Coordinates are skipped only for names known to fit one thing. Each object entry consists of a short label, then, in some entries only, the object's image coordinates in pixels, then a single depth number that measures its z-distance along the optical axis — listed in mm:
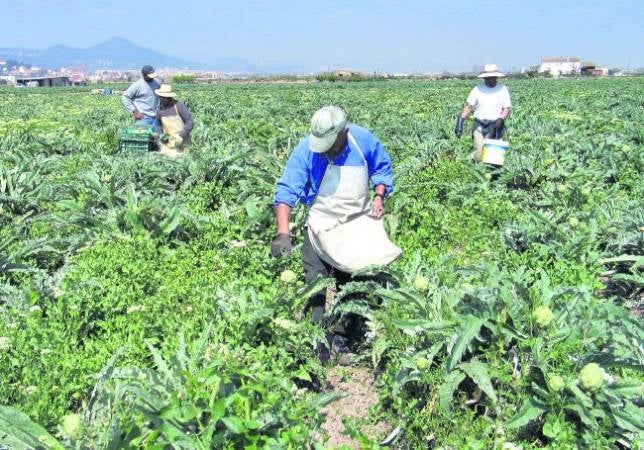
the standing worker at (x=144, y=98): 8773
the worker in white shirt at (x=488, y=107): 8305
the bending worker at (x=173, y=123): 8016
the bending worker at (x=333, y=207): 3721
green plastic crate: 8016
